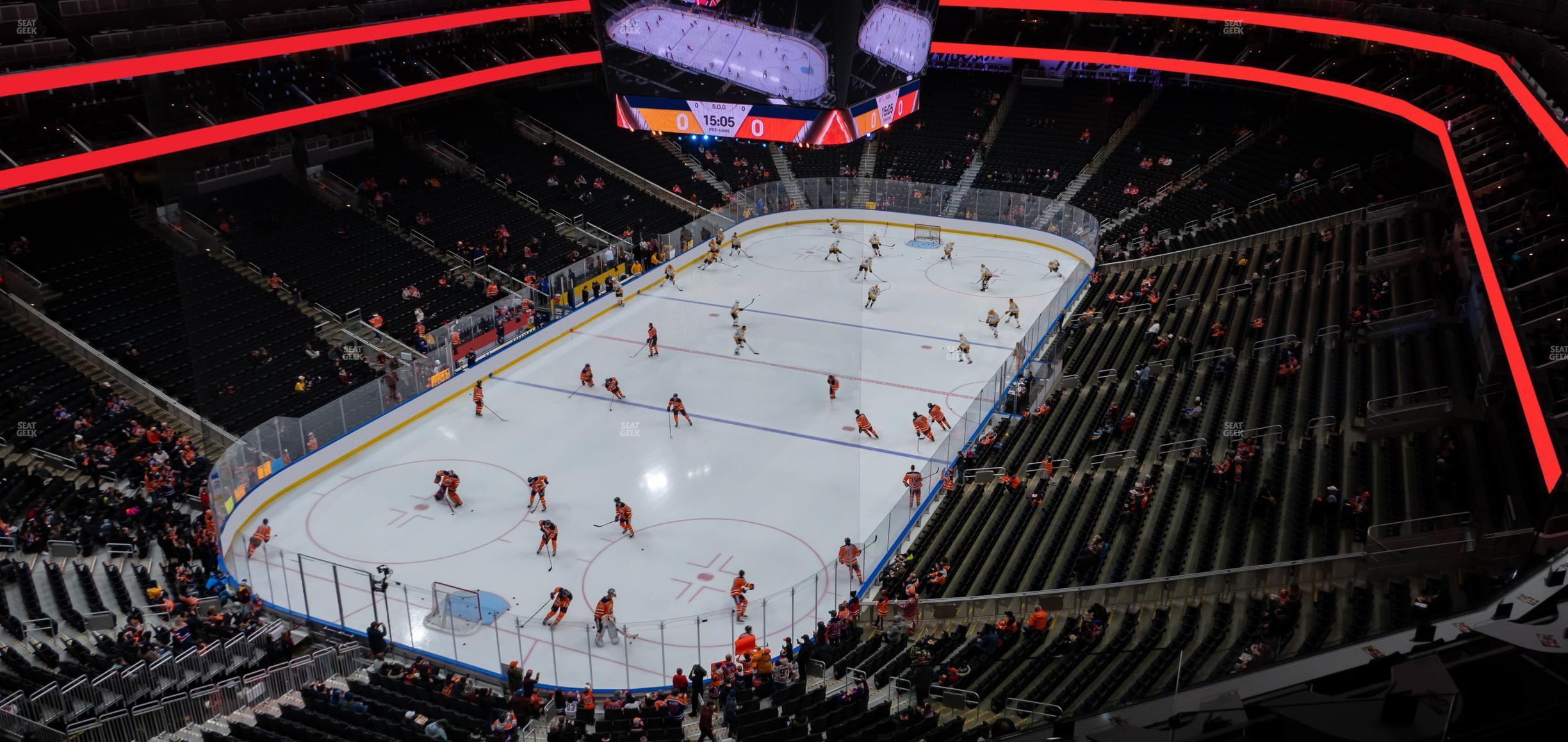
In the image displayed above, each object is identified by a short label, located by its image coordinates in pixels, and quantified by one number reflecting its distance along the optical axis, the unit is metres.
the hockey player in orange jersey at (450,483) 22.47
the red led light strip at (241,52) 24.17
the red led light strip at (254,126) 25.50
